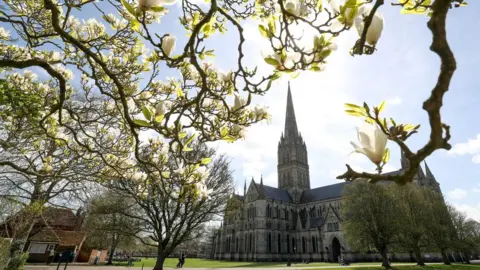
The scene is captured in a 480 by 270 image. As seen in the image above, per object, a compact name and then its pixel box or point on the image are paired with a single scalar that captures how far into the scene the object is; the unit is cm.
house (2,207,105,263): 3303
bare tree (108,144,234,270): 1906
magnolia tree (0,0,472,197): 146
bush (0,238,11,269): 1265
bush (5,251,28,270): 1826
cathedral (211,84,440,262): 5457
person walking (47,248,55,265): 3017
